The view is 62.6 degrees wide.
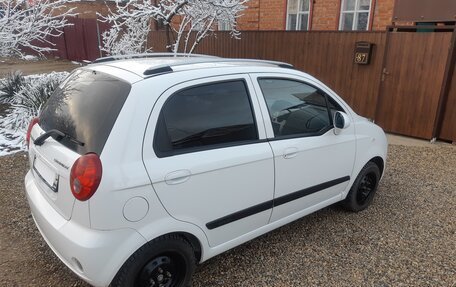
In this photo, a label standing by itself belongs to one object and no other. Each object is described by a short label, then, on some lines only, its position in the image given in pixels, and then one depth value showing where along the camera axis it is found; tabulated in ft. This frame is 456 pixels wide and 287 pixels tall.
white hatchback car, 7.20
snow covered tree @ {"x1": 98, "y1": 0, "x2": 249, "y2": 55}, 25.57
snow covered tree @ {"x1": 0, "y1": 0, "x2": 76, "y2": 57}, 23.45
